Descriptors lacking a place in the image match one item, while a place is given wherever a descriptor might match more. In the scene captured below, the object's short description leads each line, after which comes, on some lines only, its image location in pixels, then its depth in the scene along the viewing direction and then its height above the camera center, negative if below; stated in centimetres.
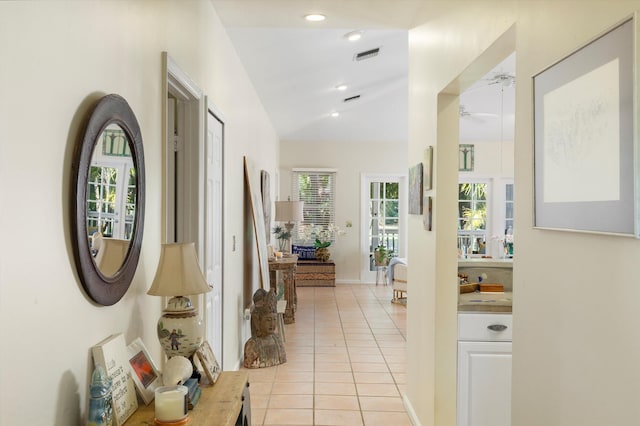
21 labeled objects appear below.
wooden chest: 962 -104
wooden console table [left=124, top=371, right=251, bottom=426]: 168 -67
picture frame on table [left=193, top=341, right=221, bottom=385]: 205 -58
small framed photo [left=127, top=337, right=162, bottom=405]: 175 -54
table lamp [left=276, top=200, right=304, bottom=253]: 766 +9
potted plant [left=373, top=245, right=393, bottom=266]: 973 -72
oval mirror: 145 +5
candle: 162 -58
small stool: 987 -107
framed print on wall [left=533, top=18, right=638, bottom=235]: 112 +19
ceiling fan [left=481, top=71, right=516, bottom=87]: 488 +132
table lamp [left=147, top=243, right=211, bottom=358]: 198 -32
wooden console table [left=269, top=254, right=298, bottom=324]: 652 -80
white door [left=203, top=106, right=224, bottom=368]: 326 -8
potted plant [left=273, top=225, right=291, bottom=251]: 781 -24
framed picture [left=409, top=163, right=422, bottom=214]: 344 +20
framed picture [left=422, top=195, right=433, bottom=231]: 310 +3
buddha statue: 474 -110
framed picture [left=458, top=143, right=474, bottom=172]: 981 +114
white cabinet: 282 -82
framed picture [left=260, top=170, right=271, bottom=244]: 629 +26
